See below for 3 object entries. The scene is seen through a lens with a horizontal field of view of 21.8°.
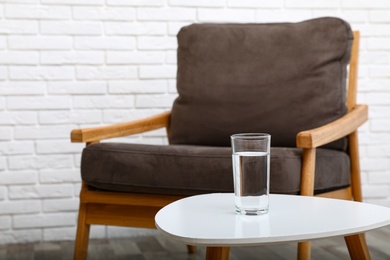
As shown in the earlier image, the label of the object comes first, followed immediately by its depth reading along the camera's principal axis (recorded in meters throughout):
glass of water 1.91
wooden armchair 2.44
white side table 1.73
